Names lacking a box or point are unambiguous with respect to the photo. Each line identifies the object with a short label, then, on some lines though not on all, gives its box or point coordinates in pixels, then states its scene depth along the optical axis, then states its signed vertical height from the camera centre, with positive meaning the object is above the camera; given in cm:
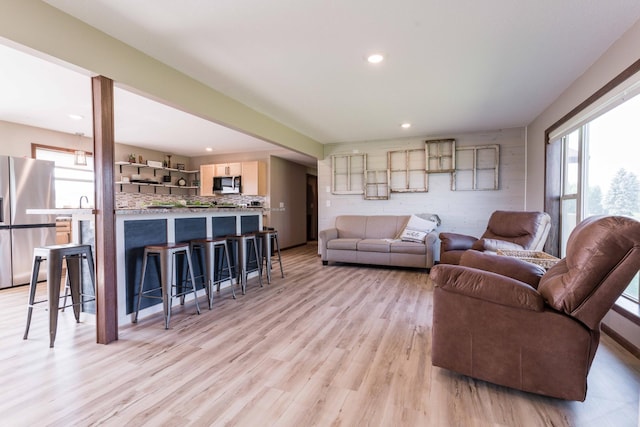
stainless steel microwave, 658 +50
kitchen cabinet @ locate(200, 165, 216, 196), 688 +67
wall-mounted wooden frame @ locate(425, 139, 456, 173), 512 +90
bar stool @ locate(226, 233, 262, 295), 356 -63
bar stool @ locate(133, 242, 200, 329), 252 -57
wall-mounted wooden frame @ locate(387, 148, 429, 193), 539 +65
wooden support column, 220 +1
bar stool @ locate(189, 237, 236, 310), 304 -51
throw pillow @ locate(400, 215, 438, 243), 468 -38
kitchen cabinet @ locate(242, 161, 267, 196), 649 +63
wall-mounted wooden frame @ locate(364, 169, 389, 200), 565 +41
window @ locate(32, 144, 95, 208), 487 +56
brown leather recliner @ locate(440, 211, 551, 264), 315 -36
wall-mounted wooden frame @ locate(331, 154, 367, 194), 587 +67
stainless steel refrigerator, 385 -13
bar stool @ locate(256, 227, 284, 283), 404 -54
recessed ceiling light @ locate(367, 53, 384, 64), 249 +128
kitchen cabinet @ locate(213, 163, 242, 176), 665 +86
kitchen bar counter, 253 -27
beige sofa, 457 -60
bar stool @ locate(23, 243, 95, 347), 219 -52
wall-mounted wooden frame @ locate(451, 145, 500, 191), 492 +64
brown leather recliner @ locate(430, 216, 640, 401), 132 -56
